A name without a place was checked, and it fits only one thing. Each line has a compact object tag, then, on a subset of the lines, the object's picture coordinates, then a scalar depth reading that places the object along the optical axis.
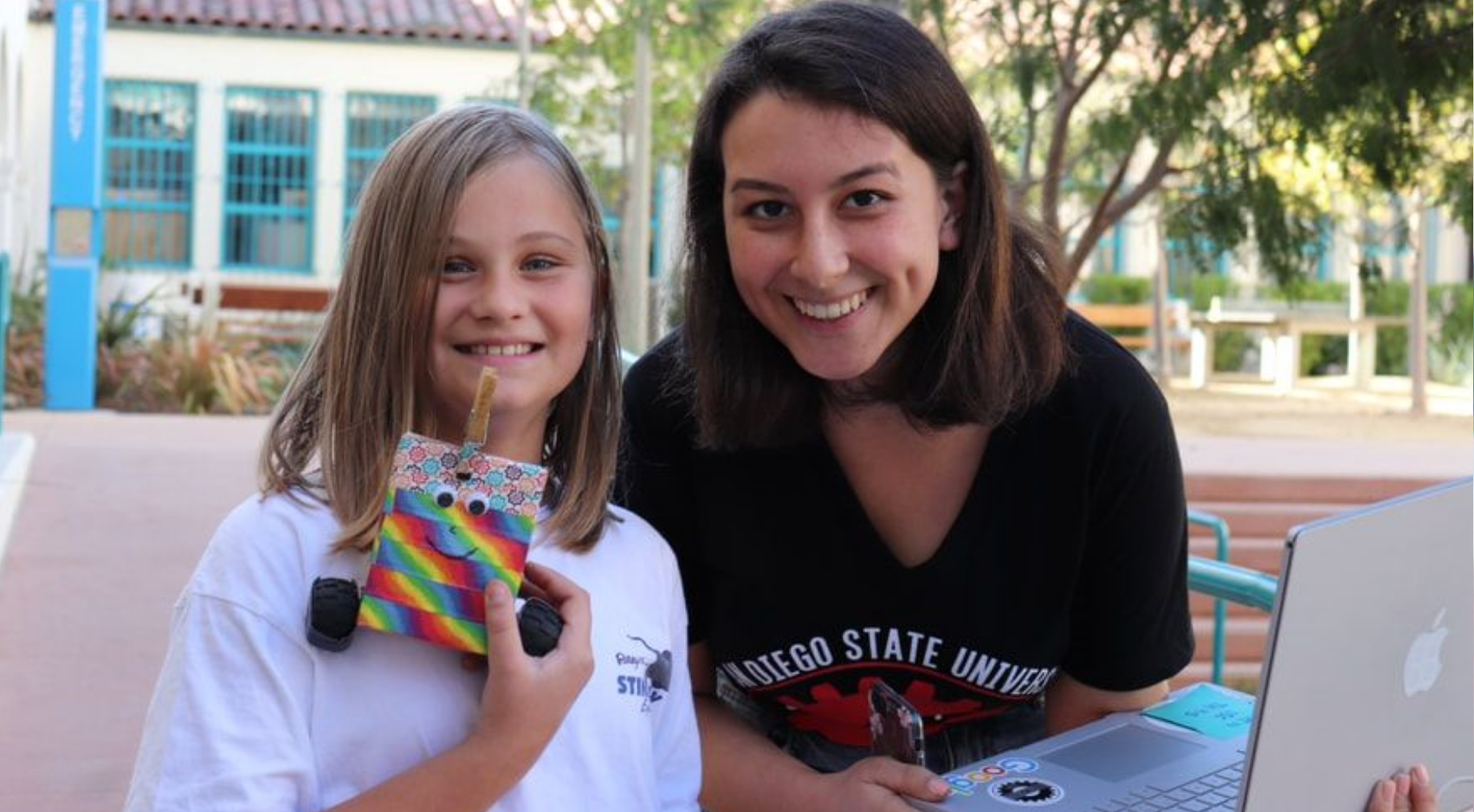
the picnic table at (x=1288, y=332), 18.02
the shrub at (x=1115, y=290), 22.03
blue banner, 12.19
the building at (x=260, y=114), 19.48
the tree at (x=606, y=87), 12.48
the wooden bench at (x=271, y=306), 15.45
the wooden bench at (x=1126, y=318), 20.27
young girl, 1.66
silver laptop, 1.54
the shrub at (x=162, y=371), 12.56
